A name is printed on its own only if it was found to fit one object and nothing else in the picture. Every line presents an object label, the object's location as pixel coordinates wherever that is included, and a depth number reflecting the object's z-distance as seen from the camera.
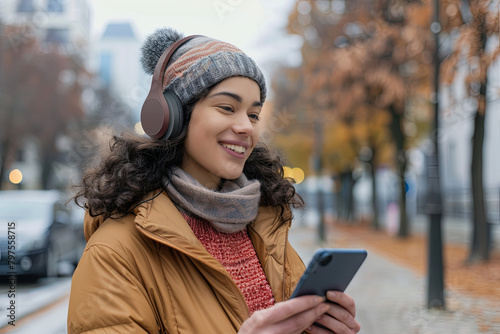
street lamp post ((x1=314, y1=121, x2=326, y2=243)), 16.58
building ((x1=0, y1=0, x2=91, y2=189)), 16.20
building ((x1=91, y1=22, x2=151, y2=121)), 27.14
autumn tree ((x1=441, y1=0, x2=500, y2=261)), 7.67
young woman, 1.39
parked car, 7.71
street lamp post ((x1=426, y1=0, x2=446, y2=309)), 6.47
